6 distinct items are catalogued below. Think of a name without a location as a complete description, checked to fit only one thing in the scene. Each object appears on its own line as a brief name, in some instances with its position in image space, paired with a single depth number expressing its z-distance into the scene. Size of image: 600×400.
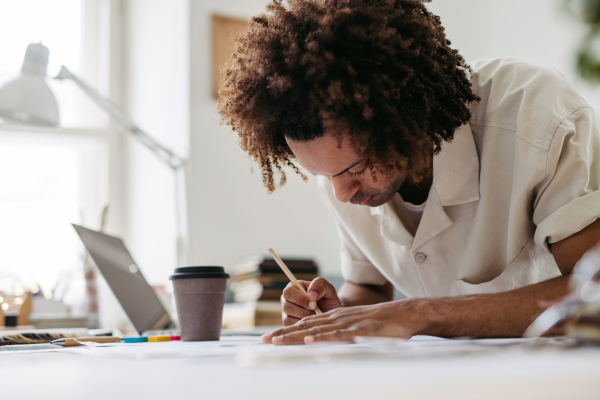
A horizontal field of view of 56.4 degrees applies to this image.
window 2.98
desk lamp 1.58
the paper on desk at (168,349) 0.60
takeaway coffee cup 0.99
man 0.88
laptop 1.16
